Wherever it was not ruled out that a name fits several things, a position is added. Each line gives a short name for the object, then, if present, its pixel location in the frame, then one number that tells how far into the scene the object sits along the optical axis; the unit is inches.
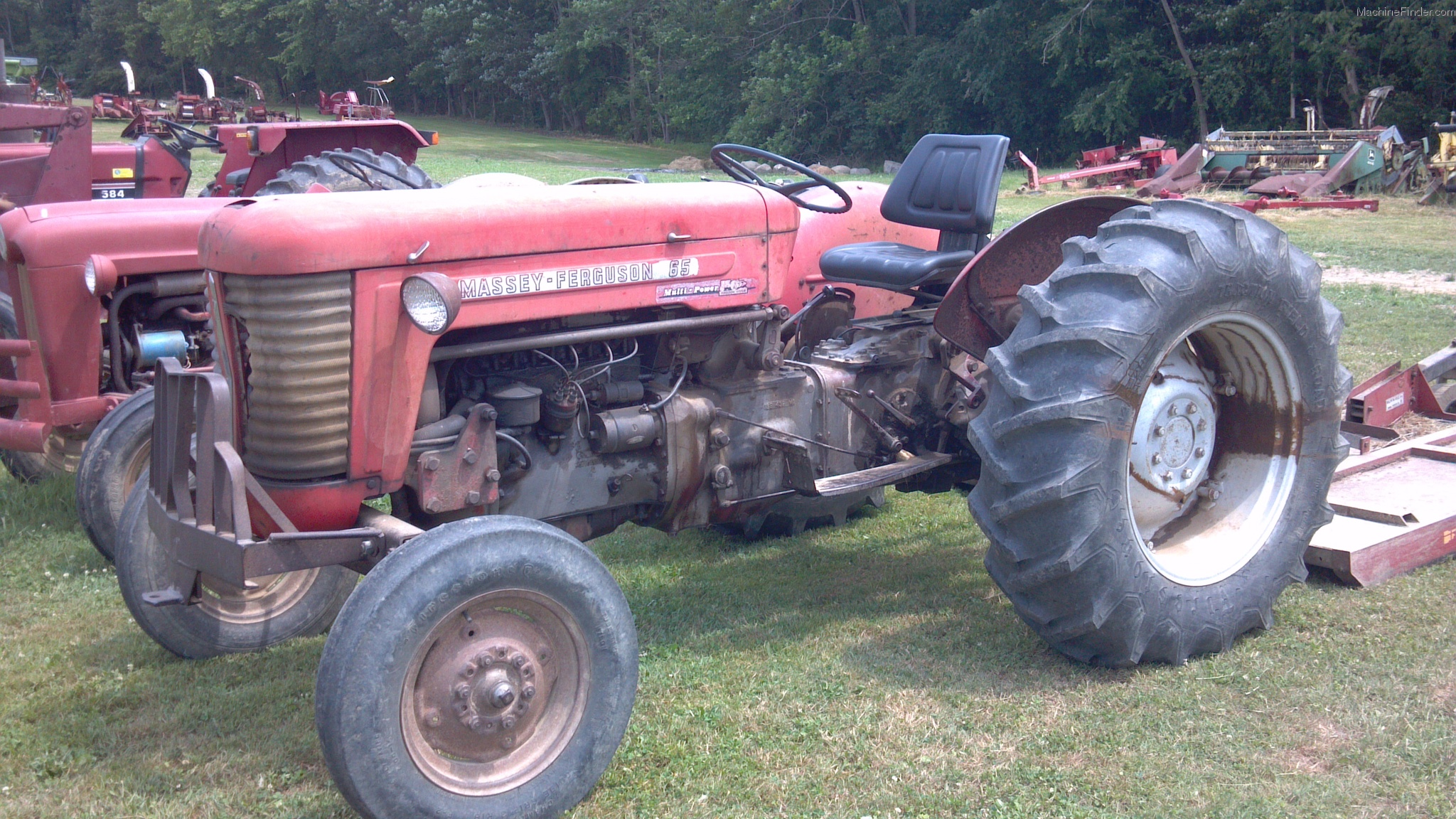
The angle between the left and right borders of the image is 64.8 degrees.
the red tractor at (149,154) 305.4
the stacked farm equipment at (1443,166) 605.6
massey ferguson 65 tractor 102.4
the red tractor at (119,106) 808.9
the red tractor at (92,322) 182.4
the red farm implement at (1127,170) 716.7
